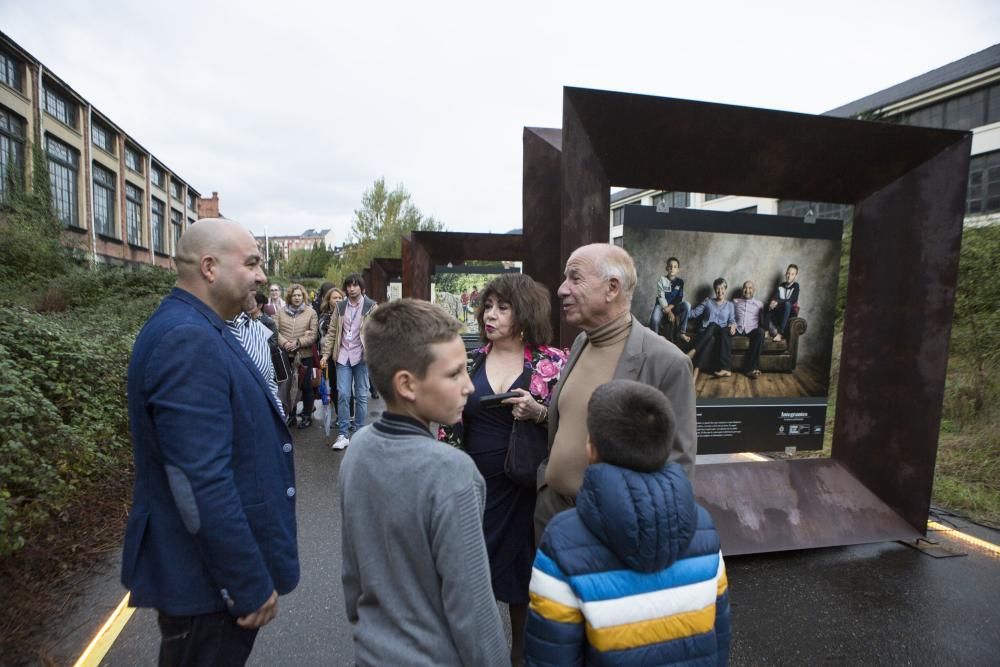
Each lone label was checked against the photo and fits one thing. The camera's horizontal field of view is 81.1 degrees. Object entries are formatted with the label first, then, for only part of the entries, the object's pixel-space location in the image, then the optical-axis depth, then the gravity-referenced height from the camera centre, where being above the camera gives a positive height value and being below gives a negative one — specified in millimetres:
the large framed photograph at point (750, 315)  4070 -50
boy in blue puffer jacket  1446 -656
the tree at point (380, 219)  33469 +4457
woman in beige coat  7586 -493
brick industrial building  23047 +6037
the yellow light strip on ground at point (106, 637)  2799 -1800
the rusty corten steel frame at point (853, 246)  3281 +414
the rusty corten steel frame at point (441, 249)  8836 +755
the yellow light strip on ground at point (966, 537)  4148 -1647
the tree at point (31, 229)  18688 +1920
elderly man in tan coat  2121 -226
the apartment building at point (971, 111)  25891 +9741
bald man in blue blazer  1489 -497
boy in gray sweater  1355 -572
